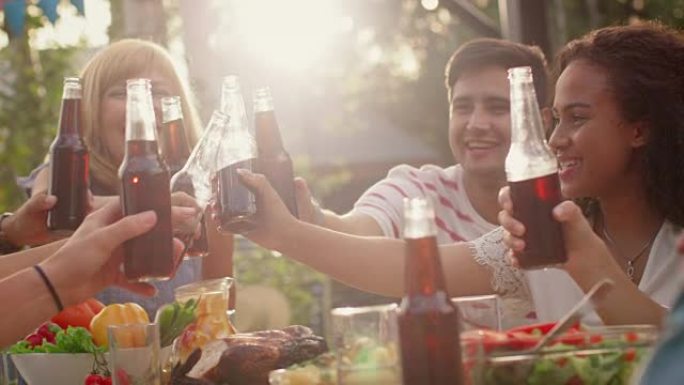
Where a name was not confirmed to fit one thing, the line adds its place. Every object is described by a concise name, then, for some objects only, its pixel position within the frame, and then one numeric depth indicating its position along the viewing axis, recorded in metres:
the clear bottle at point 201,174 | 2.51
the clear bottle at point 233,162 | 2.48
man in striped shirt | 4.04
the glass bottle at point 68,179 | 2.77
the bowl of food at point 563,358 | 1.64
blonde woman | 3.70
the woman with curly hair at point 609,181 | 2.80
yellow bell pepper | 2.49
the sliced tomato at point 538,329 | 1.83
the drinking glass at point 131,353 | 2.19
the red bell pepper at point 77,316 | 2.71
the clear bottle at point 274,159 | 2.90
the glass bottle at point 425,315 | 1.73
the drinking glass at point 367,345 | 1.78
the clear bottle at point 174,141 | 2.78
